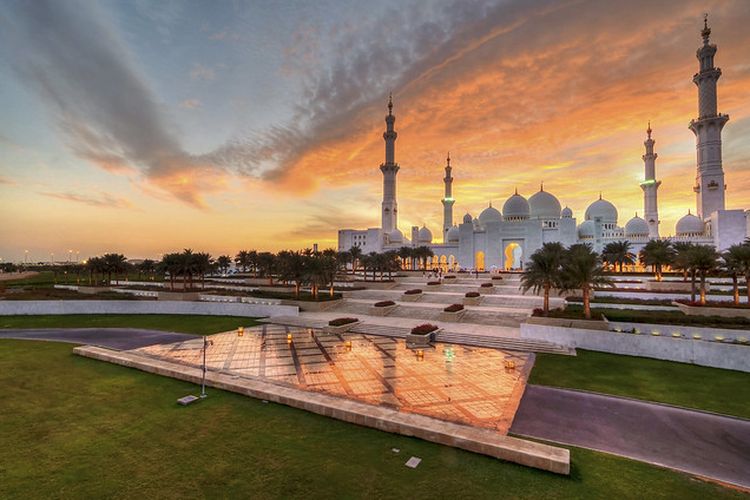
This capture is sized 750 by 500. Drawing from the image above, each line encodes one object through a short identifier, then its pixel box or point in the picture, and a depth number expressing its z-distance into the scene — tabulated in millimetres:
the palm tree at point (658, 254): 33500
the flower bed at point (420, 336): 19422
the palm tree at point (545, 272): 22422
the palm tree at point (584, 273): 20734
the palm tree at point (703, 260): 23109
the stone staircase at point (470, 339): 18234
